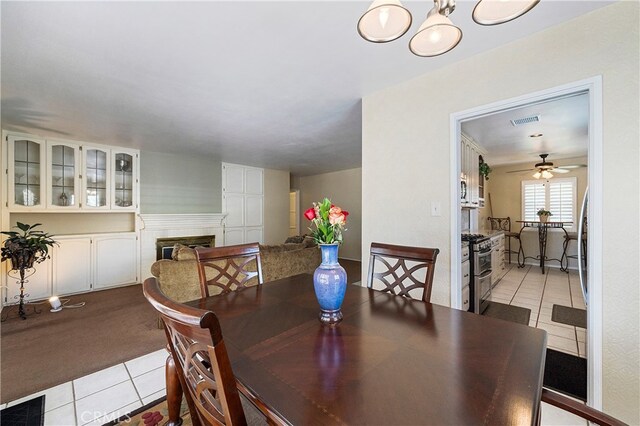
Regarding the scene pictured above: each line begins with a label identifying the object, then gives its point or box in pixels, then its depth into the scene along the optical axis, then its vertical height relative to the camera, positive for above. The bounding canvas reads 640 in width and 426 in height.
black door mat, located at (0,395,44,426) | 1.58 -1.25
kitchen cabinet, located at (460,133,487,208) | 3.65 +0.62
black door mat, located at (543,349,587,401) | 1.87 -1.25
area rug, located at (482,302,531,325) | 3.06 -1.22
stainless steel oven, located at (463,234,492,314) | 3.00 -0.70
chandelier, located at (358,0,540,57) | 1.03 +0.82
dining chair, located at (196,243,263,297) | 1.68 -0.31
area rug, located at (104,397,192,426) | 1.56 -1.24
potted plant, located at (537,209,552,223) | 5.64 -0.04
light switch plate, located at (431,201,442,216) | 2.21 +0.04
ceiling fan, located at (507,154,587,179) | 5.37 +0.94
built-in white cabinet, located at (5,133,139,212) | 3.76 +0.59
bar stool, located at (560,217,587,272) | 5.38 -0.84
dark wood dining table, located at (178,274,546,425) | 0.66 -0.49
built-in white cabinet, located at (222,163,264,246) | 6.14 +0.26
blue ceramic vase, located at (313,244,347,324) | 1.16 -0.32
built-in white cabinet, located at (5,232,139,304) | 3.79 -0.85
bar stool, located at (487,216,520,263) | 6.12 -0.31
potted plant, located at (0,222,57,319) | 3.08 -0.44
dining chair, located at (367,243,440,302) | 1.56 -0.29
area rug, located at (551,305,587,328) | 2.93 -1.21
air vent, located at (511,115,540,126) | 3.29 +1.20
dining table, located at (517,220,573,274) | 5.54 -0.45
